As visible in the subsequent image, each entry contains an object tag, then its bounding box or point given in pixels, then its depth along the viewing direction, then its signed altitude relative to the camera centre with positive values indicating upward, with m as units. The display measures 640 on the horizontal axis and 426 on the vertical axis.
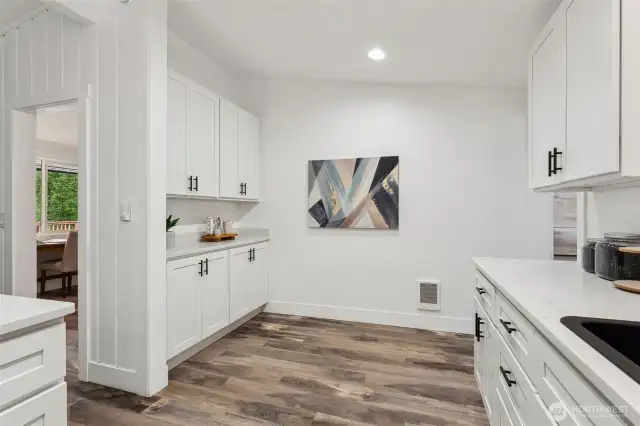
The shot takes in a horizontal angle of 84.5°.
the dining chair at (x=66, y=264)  4.72 -0.74
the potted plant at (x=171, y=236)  2.82 -0.21
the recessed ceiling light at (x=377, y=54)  2.93 +1.34
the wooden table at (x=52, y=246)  4.82 -0.49
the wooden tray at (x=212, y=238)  3.41 -0.27
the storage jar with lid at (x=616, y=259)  1.53 -0.21
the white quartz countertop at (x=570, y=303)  0.69 -0.32
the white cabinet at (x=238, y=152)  3.44 +0.61
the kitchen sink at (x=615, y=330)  1.01 -0.34
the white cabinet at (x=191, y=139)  2.74 +0.61
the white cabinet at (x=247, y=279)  3.34 -0.70
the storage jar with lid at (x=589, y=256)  1.79 -0.23
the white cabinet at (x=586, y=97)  1.25 +0.49
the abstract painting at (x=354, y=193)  3.68 +0.20
